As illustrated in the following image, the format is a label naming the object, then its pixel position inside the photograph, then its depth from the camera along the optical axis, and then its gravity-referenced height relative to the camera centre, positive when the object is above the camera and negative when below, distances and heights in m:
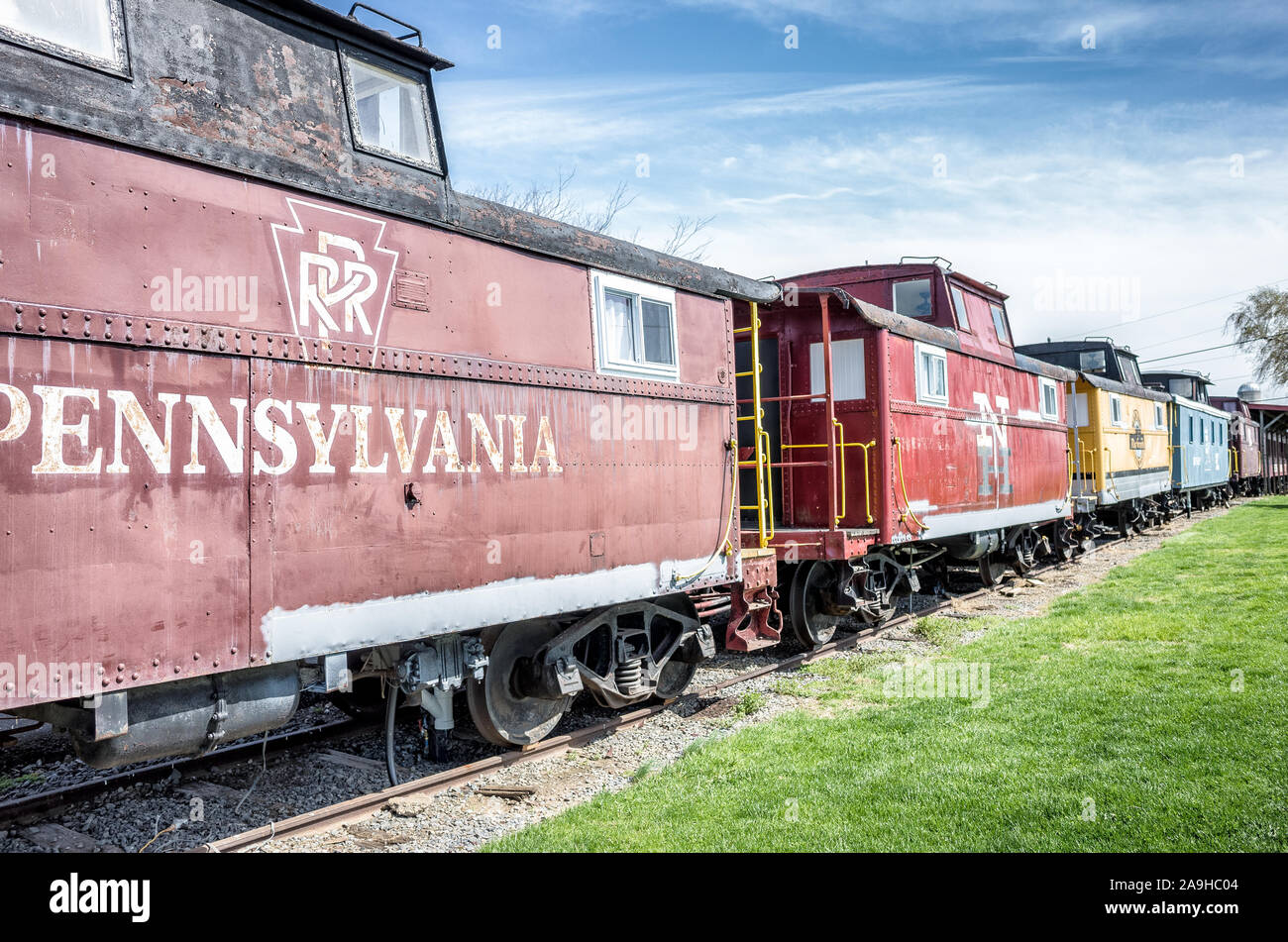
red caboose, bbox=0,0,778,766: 3.52 +0.52
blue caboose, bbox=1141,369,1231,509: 27.12 +0.76
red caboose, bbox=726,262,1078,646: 9.49 +0.50
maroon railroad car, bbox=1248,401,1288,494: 45.69 +1.12
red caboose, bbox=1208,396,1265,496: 37.84 +0.68
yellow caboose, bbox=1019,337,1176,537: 19.05 +0.72
